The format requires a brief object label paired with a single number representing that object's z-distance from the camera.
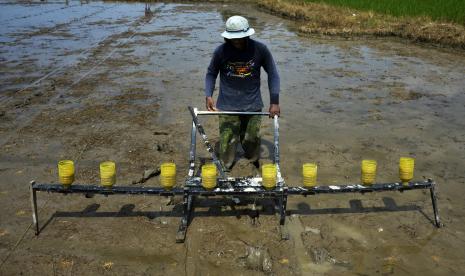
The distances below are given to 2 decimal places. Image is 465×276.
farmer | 4.24
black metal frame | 3.56
